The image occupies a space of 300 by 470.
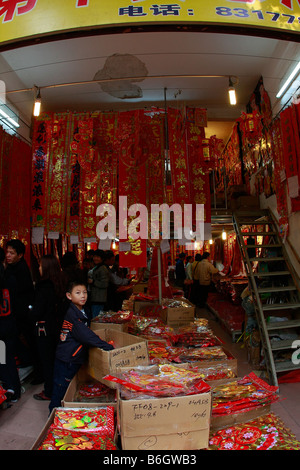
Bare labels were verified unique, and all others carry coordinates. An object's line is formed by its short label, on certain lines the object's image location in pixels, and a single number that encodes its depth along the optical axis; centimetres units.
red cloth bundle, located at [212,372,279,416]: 186
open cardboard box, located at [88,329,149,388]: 229
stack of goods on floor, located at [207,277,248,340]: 616
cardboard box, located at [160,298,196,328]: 456
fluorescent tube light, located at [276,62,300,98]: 452
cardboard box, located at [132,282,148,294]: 827
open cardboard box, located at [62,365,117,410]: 196
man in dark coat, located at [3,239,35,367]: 375
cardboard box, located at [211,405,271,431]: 180
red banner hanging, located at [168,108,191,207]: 567
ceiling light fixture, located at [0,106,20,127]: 551
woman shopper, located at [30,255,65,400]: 348
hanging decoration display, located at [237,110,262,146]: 570
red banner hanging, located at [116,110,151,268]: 537
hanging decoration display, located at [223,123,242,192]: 830
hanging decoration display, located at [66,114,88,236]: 585
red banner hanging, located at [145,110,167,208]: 568
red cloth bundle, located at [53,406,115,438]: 174
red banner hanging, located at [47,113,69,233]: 584
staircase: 420
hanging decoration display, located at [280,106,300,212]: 423
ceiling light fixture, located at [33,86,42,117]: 446
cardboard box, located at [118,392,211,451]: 150
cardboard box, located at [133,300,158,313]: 547
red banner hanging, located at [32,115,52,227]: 579
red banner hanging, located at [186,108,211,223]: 575
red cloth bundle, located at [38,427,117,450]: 157
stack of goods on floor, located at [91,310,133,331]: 352
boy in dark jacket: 259
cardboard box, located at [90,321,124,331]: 348
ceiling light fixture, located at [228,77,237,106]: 426
